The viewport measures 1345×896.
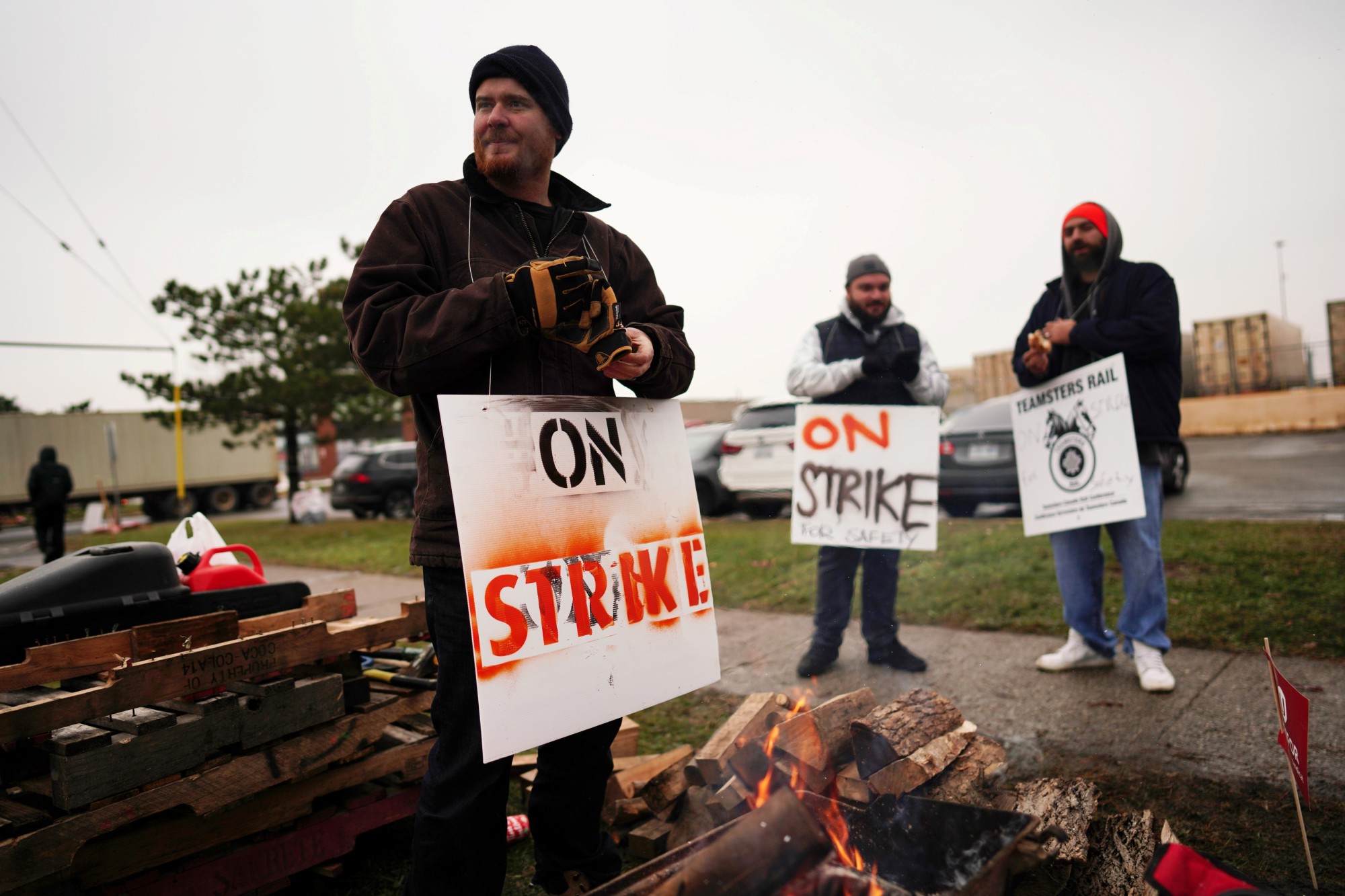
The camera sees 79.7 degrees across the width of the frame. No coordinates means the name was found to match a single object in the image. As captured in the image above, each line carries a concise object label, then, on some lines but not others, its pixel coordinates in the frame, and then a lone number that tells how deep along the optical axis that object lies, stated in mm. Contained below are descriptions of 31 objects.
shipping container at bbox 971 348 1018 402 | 24516
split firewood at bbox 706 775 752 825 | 2312
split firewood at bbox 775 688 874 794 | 2330
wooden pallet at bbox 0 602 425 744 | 1815
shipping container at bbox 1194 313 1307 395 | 25203
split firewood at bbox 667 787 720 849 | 2424
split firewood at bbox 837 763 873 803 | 2305
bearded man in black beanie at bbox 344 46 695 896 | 1697
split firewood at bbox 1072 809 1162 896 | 1926
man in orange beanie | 3547
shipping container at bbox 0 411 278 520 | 24781
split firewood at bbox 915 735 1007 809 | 2252
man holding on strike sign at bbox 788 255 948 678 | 4066
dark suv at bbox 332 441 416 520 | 15719
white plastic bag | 3352
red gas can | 2932
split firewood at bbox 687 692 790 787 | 2473
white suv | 10688
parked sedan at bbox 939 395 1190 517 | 8984
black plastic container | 2254
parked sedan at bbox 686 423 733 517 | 11867
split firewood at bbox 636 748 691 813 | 2557
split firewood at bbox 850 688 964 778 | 2322
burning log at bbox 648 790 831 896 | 1581
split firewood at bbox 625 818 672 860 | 2416
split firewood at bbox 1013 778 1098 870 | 1993
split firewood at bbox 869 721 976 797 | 2209
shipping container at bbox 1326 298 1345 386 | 24359
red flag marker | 1983
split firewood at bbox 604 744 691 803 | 2697
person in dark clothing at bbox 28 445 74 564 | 12320
